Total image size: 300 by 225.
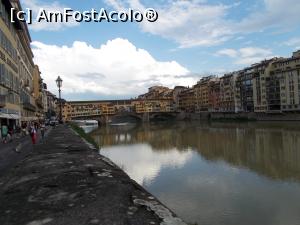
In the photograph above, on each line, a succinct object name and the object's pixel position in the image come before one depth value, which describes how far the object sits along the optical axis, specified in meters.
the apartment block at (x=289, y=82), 55.15
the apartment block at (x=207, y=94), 87.05
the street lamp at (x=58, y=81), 25.28
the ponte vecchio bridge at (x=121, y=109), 84.77
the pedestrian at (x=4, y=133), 15.79
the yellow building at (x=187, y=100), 99.59
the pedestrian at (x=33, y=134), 14.25
